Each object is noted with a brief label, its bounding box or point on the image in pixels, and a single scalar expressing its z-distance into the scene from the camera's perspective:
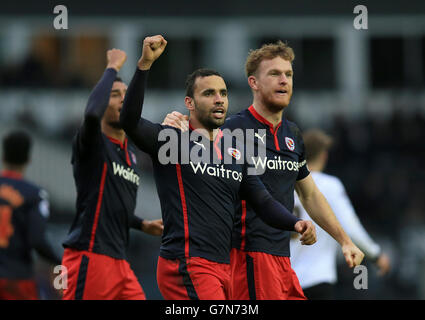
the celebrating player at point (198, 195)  11.21
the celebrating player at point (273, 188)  12.73
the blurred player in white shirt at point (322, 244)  16.19
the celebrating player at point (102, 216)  13.09
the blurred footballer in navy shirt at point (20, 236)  14.51
